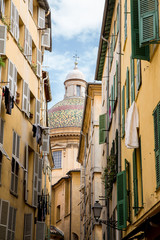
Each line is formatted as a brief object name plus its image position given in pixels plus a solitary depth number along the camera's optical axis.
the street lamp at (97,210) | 19.27
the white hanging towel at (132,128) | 13.14
